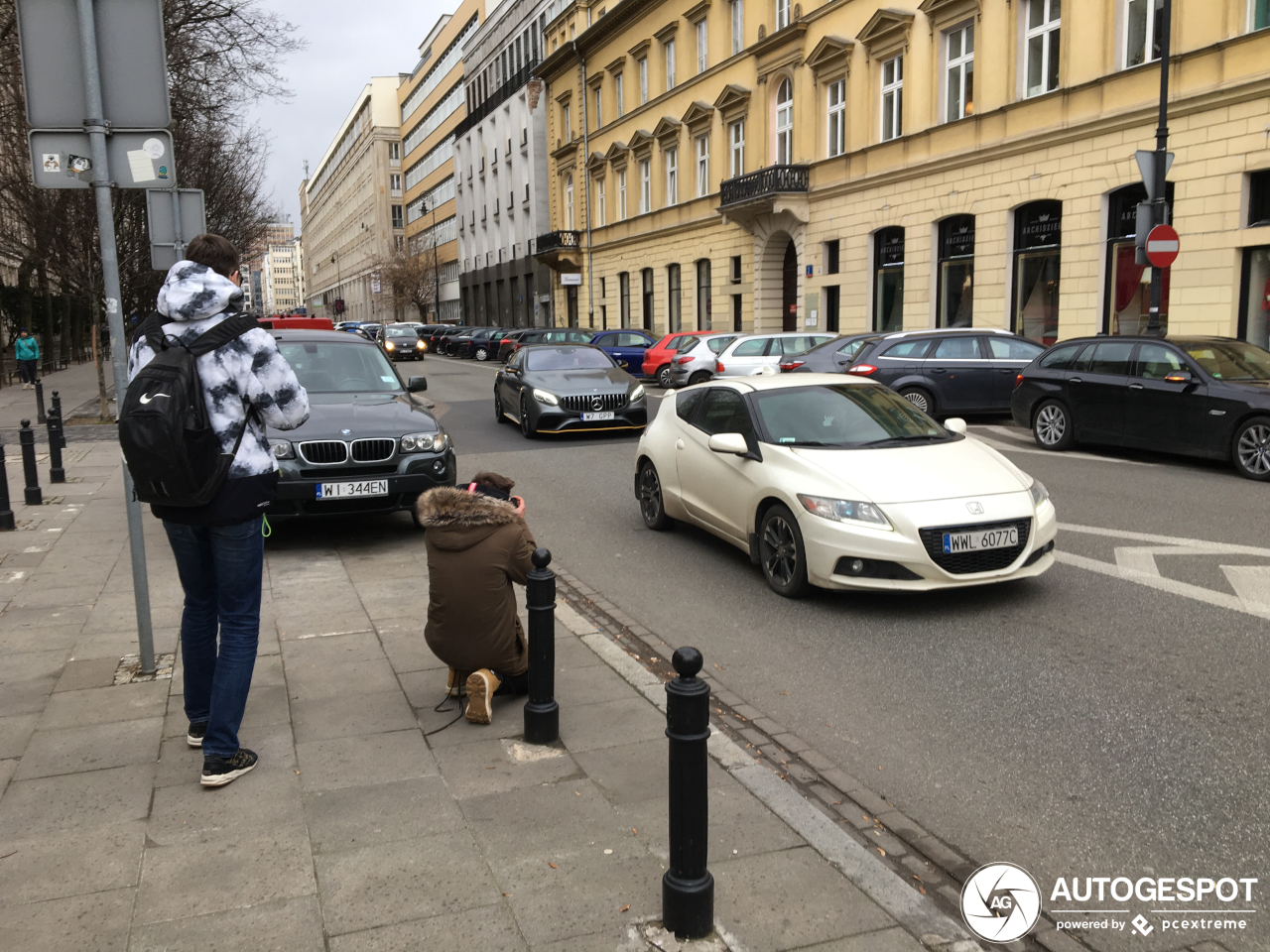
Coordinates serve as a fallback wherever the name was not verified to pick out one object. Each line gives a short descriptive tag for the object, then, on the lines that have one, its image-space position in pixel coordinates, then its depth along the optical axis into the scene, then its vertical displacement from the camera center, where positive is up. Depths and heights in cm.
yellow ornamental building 1947 +413
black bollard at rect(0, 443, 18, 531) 964 -145
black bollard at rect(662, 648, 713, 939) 290 -135
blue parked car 3150 -28
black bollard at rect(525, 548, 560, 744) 437 -130
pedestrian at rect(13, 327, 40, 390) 2945 -6
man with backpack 380 -35
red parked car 2708 -52
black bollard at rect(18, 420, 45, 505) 1082 -120
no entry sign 1681 +126
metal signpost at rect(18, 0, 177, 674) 486 +113
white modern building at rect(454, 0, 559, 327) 6306 +1093
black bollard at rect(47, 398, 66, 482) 1276 -122
